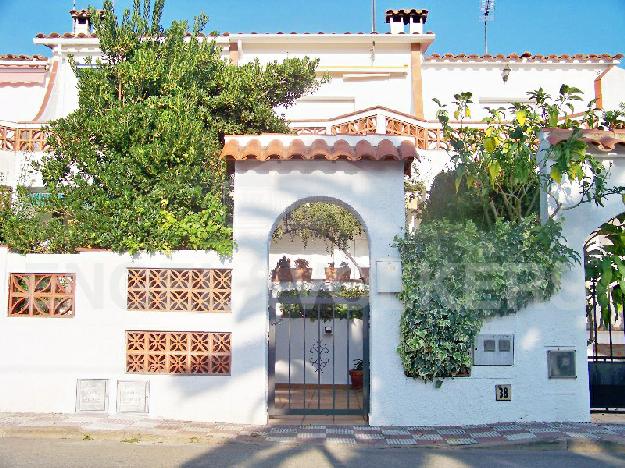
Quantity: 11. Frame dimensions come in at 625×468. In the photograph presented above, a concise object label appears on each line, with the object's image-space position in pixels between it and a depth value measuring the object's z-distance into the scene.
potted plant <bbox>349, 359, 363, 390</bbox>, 11.73
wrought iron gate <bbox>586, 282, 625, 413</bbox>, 9.42
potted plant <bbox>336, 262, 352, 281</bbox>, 15.49
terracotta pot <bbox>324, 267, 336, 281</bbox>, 15.90
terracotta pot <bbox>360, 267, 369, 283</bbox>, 15.55
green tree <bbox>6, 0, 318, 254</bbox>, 9.16
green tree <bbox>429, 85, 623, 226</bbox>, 8.75
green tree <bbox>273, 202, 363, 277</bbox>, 15.62
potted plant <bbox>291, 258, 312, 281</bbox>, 15.30
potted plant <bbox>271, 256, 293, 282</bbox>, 15.13
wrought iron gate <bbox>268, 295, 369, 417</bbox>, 11.42
